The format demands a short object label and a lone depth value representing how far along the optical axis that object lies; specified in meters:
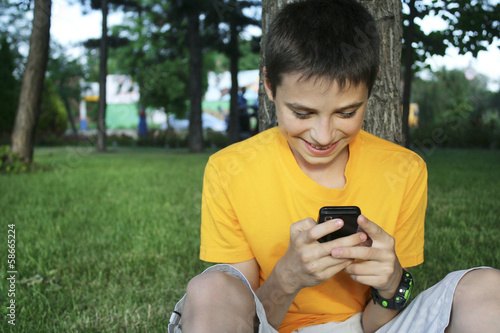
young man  1.25
